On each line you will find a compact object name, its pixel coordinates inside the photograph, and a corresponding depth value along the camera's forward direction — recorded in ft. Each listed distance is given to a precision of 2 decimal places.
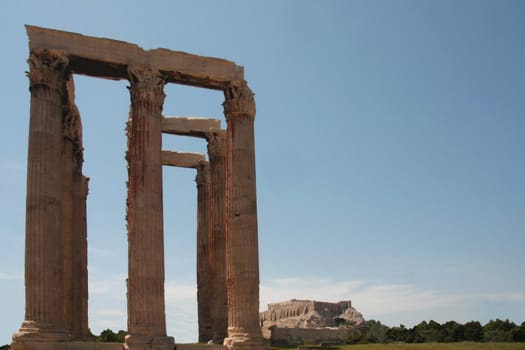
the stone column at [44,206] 103.65
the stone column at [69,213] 129.39
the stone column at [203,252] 152.56
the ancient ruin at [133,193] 105.81
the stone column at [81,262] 136.98
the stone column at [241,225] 115.34
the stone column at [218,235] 142.92
